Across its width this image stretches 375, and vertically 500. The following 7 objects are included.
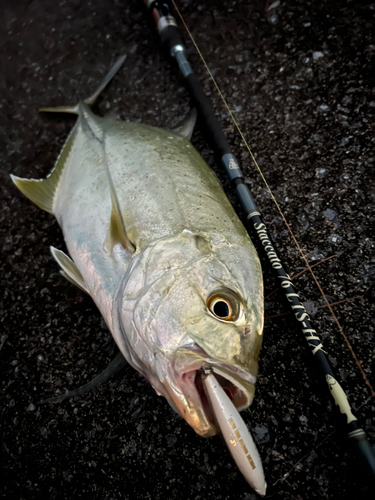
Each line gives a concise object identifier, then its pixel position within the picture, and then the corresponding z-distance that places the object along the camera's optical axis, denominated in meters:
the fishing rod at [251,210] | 0.31
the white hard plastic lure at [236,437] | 0.26
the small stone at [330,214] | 0.43
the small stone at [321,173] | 0.45
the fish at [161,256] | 0.28
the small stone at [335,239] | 0.41
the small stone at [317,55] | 0.51
